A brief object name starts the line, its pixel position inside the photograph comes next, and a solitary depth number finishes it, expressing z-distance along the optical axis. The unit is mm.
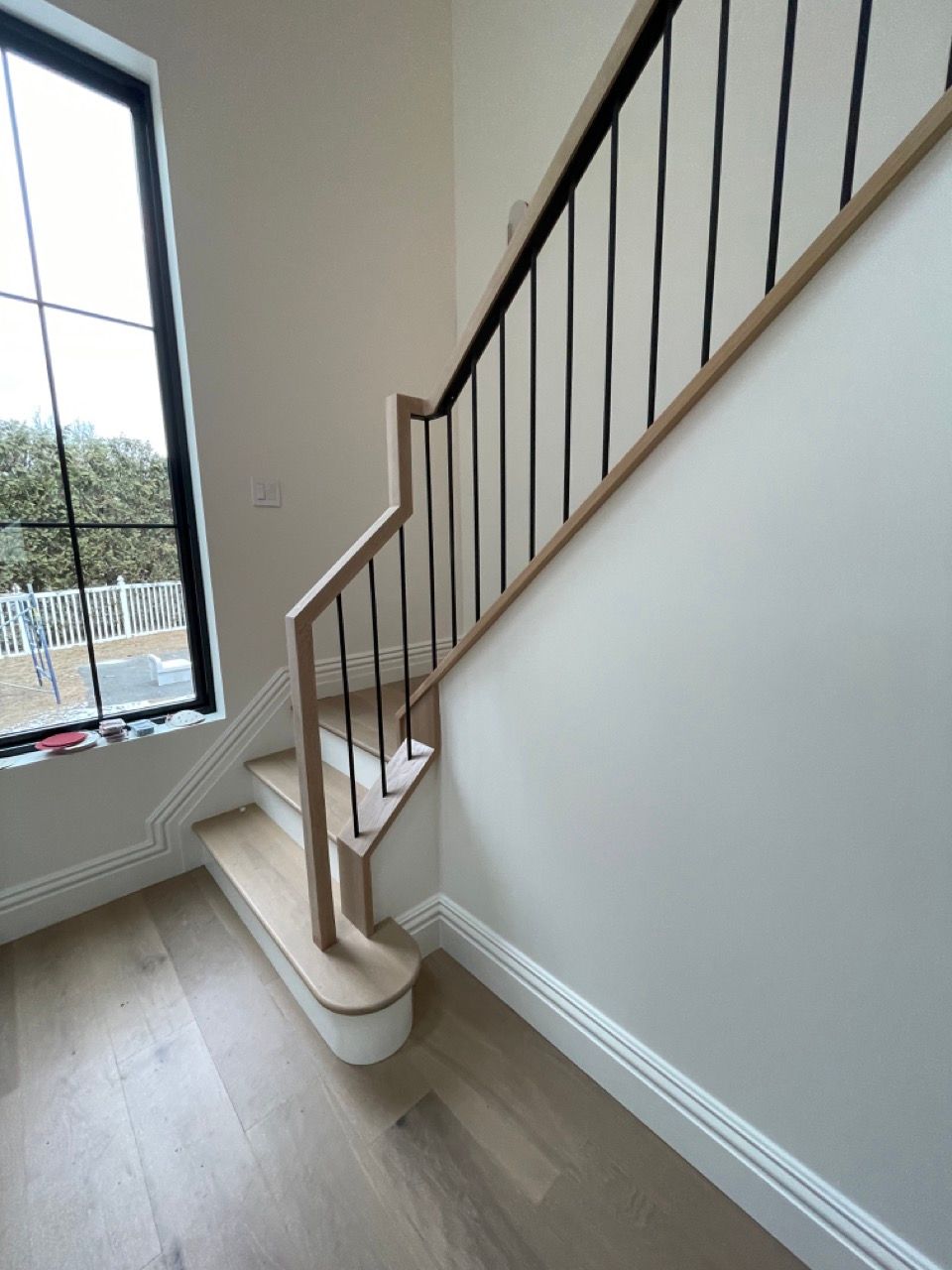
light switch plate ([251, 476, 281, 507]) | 2002
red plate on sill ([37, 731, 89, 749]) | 1663
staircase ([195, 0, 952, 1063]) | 764
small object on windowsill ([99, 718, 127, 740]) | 1770
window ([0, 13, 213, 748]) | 1579
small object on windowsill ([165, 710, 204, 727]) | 1923
